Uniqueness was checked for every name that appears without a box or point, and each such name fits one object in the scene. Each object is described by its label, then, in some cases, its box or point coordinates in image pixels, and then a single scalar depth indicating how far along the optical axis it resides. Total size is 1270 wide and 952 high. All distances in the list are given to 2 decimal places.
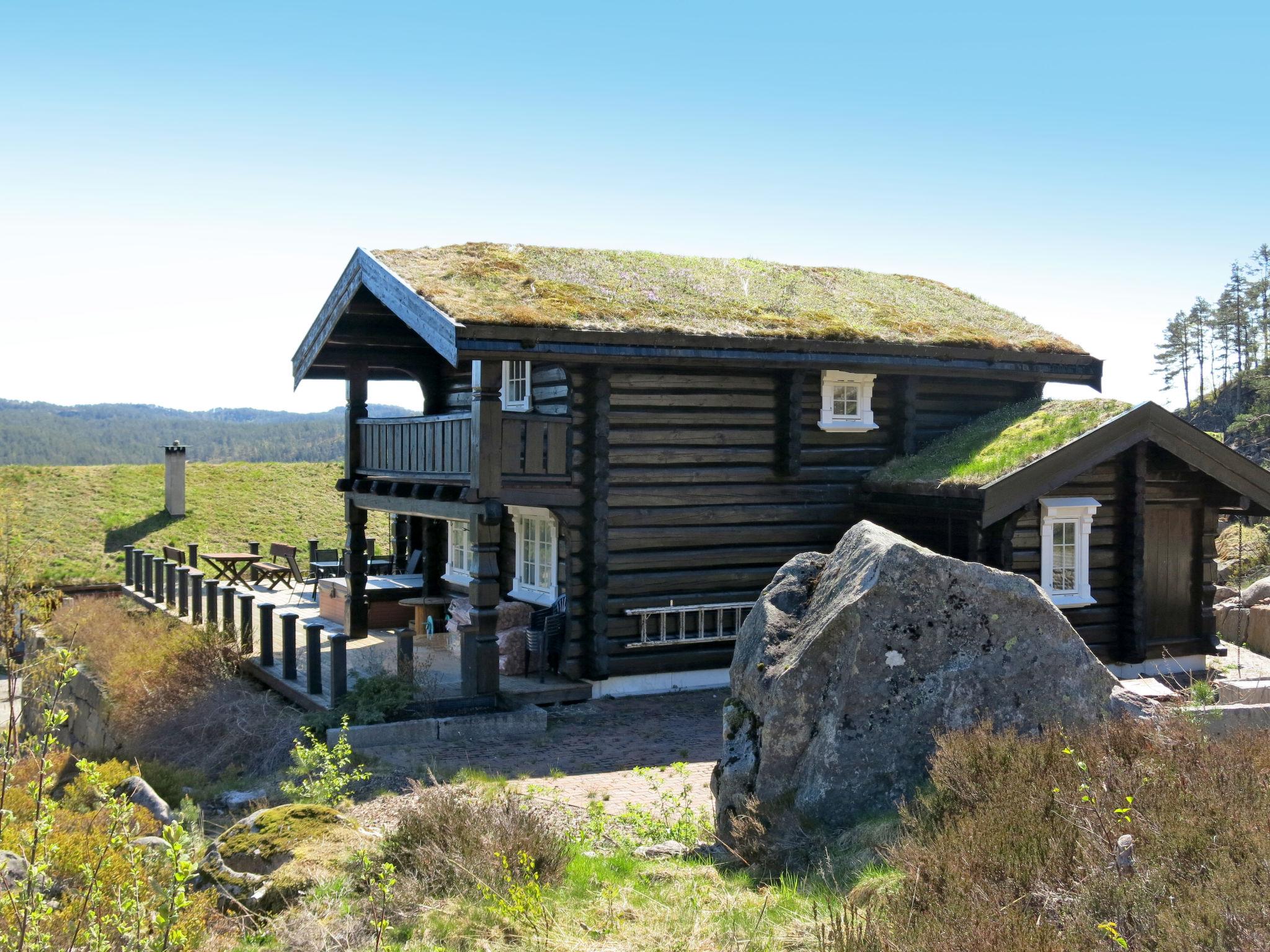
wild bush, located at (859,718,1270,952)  4.39
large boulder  7.42
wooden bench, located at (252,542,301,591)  24.67
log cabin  14.28
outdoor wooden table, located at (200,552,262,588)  24.14
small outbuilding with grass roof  14.91
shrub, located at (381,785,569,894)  6.98
